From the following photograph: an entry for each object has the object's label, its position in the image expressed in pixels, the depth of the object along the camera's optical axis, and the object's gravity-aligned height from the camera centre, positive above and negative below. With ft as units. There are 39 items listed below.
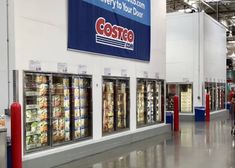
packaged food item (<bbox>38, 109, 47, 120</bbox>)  20.67 -2.05
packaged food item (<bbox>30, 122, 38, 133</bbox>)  20.07 -2.84
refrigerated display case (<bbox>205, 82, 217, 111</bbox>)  51.64 -1.71
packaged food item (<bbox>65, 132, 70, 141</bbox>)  22.96 -3.94
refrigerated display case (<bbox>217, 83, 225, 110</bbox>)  58.31 -2.66
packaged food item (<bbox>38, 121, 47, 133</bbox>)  20.69 -2.88
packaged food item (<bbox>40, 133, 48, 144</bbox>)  20.76 -3.71
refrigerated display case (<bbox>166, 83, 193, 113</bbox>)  49.44 -2.05
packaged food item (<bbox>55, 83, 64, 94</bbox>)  22.44 -0.34
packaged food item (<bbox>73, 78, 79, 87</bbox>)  23.77 +0.10
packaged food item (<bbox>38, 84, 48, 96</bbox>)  20.85 -0.38
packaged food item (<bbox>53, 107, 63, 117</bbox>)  22.08 -2.07
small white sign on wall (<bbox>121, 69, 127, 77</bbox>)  28.70 +1.01
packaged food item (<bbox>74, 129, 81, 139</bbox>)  23.74 -3.91
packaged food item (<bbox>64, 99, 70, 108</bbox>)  23.02 -1.48
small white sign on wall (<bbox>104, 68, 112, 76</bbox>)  26.32 +0.95
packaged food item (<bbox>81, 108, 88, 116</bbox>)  24.68 -2.28
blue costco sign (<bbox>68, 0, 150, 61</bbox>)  23.31 +4.87
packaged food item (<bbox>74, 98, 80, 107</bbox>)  23.92 -1.47
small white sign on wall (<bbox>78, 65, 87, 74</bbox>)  23.53 +1.10
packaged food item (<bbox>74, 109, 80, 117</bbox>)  23.86 -2.26
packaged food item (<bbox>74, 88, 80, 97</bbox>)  23.94 -0.69
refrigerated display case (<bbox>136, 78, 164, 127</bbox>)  32.32 -2.15
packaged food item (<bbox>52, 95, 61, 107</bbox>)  22.16 -1.21
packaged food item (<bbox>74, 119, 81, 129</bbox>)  23.89 -3.11
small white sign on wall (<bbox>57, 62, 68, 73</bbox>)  21.67 +1.15
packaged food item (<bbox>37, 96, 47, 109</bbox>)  20.69 -1.22
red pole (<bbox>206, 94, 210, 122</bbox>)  46.85 -3.93
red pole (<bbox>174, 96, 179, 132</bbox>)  36.99 -3.70
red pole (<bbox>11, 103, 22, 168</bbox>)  16.68 -2.84
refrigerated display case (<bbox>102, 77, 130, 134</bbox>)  27.24 -1.95
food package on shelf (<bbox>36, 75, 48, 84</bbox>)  20.66 +0.31
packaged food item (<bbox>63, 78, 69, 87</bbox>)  23.06 +0.10
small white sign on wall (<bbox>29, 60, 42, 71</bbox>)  19.40 +1.18
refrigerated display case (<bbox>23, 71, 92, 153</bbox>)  19.95 -1.85
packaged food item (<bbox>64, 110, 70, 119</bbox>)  23.08 -2.30
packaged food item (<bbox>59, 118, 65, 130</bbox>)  22.49 -2.97
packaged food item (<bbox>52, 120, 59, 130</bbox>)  21.98 -2.93
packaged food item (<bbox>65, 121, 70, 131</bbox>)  23.07 -3.17
